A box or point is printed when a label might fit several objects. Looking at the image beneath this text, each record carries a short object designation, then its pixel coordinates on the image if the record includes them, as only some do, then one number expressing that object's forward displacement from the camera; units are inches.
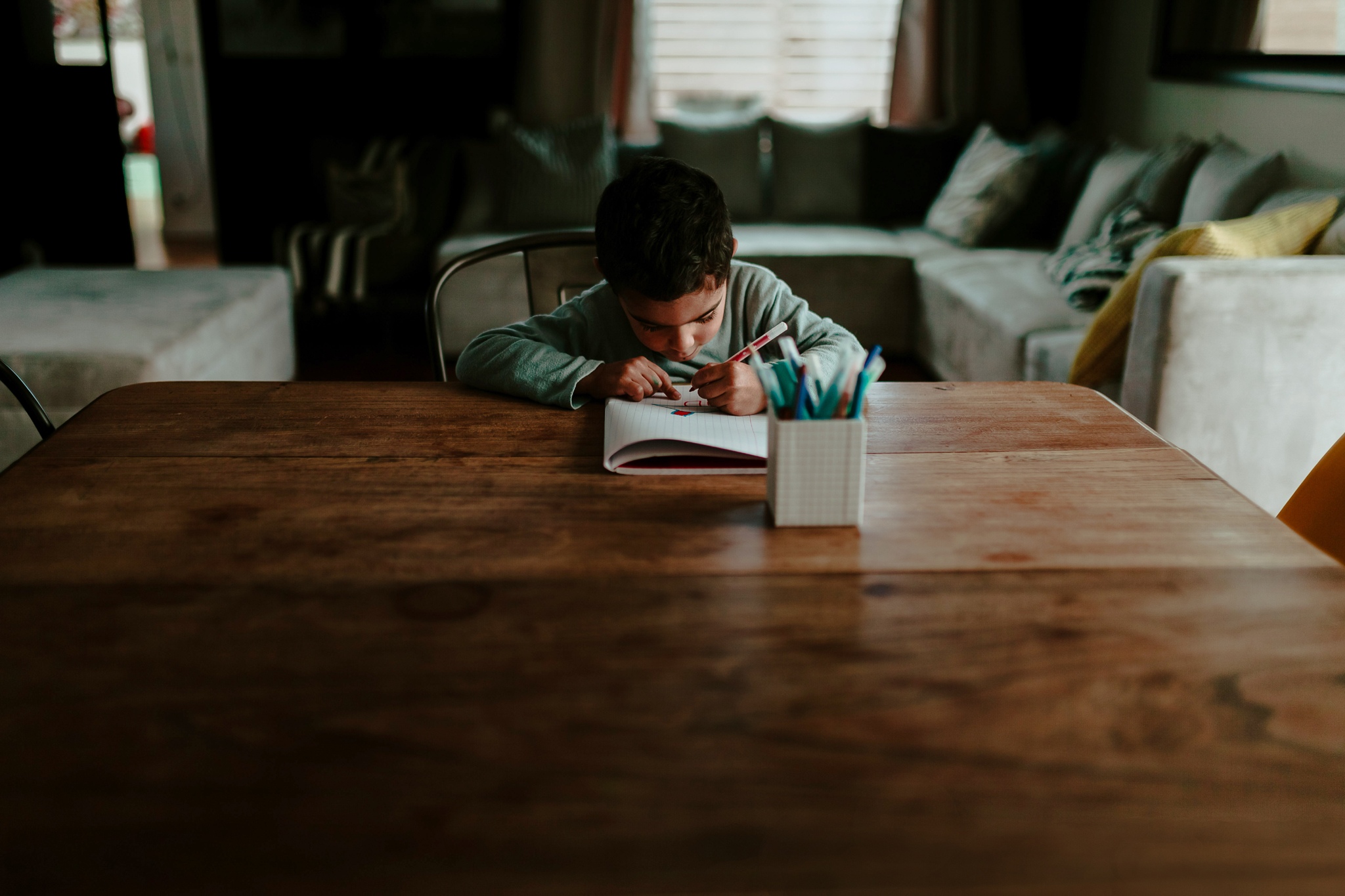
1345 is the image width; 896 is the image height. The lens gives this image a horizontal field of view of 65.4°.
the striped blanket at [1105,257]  111.0
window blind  179.0
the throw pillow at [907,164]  165.5
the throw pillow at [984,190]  144.1
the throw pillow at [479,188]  160.4
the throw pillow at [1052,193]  146.5
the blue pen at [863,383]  32.0
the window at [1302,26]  106.0
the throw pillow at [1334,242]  85.5
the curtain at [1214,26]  122.8
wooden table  19.1
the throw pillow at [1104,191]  126.2
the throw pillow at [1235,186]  108.3
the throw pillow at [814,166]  164.4
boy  44.3
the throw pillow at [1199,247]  83.2
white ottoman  88.4
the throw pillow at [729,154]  161.2
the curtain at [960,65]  171.5
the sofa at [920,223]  111.1
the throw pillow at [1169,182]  118.4
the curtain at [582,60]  171.2
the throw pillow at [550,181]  153.9
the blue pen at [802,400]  32.1
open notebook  37.4
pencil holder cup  31.9
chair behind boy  64.6
